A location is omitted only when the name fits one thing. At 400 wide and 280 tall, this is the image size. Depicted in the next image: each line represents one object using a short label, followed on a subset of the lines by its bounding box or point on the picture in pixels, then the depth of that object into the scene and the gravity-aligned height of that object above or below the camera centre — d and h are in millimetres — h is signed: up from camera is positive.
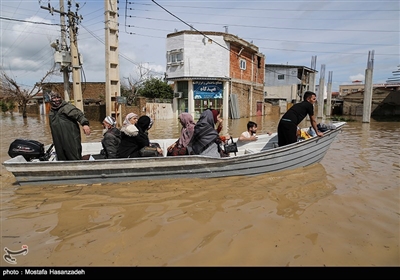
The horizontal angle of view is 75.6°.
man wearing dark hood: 4352 -352
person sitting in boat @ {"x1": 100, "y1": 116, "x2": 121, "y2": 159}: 4836 -610
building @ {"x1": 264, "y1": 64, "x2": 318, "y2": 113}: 40344 +3867
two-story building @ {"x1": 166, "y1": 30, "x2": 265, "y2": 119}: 22391 +3177
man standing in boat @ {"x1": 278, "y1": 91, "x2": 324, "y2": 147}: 5305 -206
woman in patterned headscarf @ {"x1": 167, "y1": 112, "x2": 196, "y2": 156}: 5193 -536
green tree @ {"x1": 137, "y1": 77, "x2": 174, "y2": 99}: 29484 +1989
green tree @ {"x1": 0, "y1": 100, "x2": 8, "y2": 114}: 37428 -2
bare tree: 27473 +1903
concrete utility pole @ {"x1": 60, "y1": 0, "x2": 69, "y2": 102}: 14211 +4057
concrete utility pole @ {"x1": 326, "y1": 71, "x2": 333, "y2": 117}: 25531 +1188
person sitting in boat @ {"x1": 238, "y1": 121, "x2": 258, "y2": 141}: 6098 -643
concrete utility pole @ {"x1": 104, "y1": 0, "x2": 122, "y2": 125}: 10797 +2062
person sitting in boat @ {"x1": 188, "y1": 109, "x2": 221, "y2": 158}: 4828 -566
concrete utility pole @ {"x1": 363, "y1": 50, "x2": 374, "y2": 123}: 18625 +1188
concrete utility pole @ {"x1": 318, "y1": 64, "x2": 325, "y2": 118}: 22797 +1400
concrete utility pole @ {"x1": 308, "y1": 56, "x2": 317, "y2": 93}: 23208 +3873
